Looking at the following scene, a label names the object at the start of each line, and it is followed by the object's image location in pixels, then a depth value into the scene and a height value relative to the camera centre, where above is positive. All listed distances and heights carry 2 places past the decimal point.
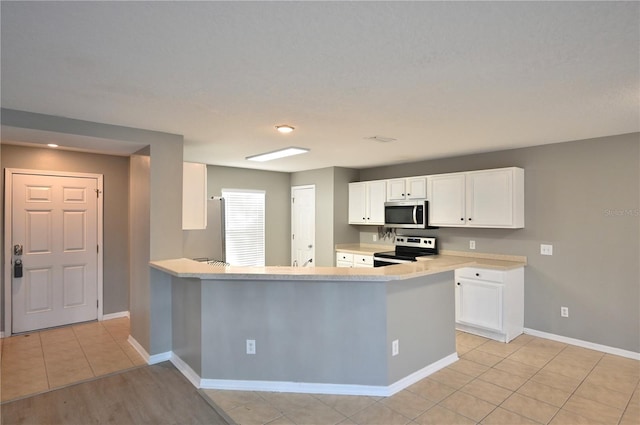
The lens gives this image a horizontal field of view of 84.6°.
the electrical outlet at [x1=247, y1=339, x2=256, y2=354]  2.98 -1.09
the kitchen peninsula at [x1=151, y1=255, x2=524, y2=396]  2.87 -0.94
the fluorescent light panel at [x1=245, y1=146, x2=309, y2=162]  4.49 +0.86
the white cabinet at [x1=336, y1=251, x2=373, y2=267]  5.75 -0.73
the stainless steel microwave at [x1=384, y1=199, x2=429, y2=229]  5.20 +0.04
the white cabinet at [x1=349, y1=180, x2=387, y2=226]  5.91 +0.27
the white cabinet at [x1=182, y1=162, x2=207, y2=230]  4.08 +0.24
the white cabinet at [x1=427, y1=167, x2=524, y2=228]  4.33 +0.24
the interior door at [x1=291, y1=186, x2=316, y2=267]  6.71 -0.14
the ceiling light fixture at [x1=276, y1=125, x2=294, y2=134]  3.39 +0.88
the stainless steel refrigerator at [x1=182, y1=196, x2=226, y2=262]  4.46 -0.28
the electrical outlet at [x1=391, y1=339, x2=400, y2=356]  2.91 -1.09
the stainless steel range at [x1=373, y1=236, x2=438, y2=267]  5.27 -0.54
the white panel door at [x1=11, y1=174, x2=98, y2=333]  4.33 -0.42
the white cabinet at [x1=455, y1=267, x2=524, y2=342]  4.11 -1.04
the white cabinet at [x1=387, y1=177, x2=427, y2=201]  5.27 +0.44
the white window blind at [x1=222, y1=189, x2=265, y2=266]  6.36 -0.17
